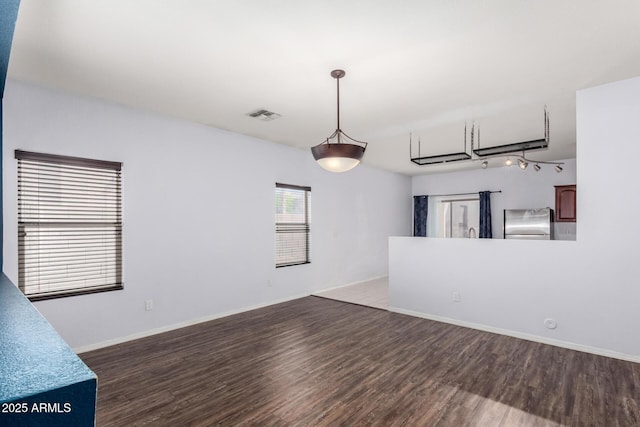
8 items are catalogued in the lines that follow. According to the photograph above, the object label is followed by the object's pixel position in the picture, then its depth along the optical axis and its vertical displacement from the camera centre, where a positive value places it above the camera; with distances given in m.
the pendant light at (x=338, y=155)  2.83 +0.50
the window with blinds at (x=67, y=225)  3.25 -0.13
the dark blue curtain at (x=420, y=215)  8.98 -0.02
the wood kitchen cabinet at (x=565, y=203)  6.08 +0.22
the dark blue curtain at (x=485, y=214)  7.91 +0.02
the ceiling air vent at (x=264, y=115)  4.14 +1.25
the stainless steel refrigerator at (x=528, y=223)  6.73 -0.18
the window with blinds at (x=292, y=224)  5.73 -0.18
